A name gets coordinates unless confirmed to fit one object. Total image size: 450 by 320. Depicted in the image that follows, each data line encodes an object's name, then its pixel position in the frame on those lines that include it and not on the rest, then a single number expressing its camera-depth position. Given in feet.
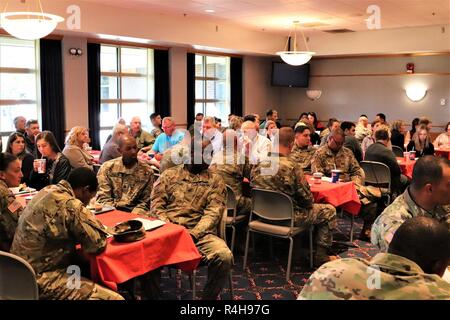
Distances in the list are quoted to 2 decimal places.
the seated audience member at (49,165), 15.52
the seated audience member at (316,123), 36.66
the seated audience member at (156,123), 30.64
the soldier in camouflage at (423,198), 8.21
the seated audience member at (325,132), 19.54
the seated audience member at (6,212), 10.09
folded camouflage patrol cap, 9.52
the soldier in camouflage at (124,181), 13.84
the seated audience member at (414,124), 32.52
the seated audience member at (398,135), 27.94
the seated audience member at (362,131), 28.32
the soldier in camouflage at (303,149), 19.80
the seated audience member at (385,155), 19.20
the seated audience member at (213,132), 18.63
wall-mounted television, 42.50
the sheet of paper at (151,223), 10.38
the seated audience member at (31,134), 23.18
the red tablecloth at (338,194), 15.58
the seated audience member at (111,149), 18.92
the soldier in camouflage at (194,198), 11.85
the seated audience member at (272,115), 33.11
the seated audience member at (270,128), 25.82
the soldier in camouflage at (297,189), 14.12
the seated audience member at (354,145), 21.73
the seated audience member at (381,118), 31.64
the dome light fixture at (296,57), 29.78
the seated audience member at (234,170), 16.02
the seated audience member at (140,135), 27.45
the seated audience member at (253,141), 19.44
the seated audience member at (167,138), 25.12
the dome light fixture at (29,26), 15.36
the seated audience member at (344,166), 18.19
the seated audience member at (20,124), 24.38
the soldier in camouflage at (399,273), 4.86
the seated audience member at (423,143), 25.34
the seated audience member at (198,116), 34.31
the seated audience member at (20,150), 17.93
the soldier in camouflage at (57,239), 8.27
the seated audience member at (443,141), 27.50
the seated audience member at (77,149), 17.19
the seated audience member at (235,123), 25.83
